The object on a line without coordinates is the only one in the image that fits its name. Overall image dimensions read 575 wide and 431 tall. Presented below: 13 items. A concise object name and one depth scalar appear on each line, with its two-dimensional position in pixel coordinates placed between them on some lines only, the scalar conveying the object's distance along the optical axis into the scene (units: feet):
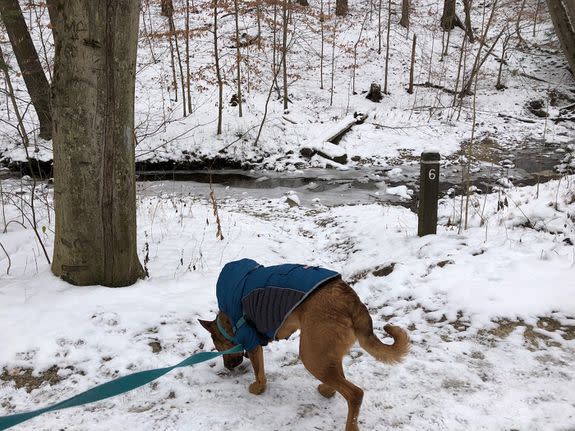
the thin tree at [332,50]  63.56
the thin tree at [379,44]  76.19
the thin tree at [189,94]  50.72
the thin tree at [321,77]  67.24
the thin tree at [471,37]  78.33
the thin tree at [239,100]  49.47
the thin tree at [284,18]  46.44
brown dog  7.11
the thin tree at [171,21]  52.36
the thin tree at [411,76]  63.72
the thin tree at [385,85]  65.30
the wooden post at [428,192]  17.35
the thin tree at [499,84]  69.07
